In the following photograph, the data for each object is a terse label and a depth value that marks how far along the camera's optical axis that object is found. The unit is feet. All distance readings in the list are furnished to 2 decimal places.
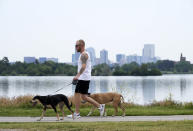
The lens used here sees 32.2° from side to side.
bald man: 35.68
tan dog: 40.40
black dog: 35.58
